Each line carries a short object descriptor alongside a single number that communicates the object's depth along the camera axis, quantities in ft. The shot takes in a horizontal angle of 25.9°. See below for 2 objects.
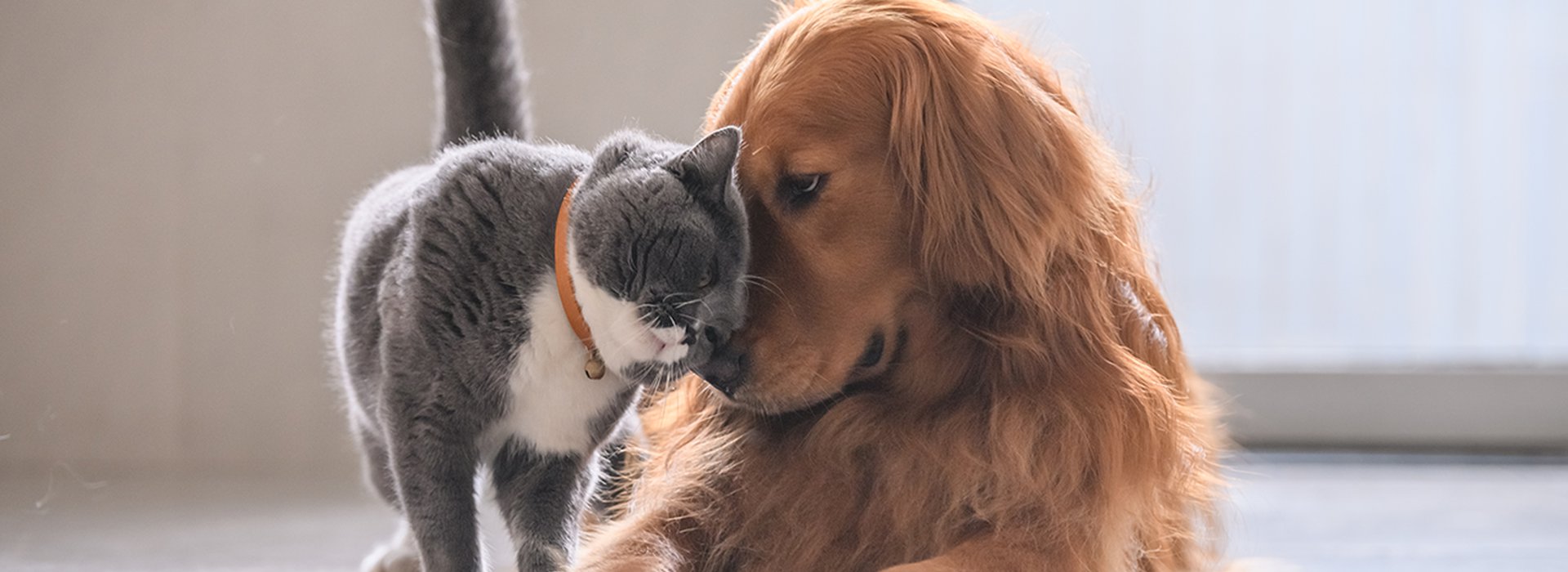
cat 6.59
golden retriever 6.59
